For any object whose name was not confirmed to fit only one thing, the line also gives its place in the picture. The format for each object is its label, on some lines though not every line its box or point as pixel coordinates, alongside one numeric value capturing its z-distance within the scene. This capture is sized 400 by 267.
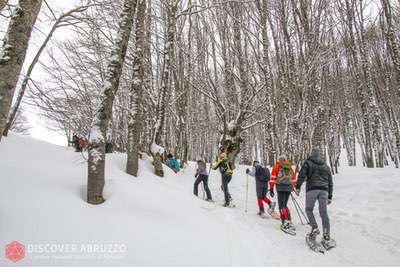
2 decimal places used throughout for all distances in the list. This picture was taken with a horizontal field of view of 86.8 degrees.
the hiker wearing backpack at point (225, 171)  6.92
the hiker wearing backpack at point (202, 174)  7.50
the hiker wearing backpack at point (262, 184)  6.44
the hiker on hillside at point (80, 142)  12.36
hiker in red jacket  5.25
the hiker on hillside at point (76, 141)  13.07
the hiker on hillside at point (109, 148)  12.75
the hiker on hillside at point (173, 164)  10.55
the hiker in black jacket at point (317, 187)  4.31
